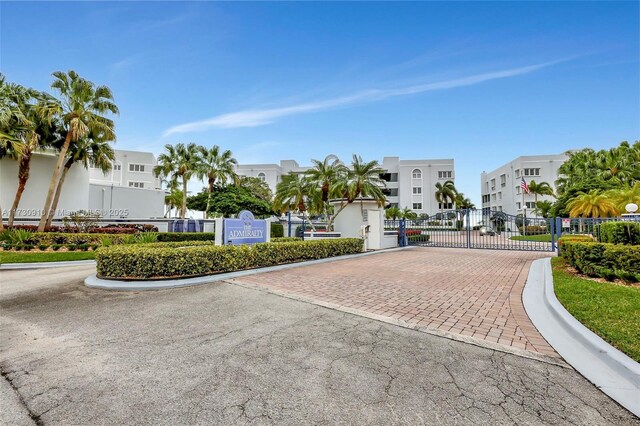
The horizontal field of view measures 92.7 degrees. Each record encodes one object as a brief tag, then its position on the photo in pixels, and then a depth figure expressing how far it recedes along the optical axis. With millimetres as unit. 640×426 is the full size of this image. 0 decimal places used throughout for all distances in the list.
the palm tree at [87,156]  21250
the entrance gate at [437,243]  18866
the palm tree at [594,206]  19812
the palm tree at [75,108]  18625
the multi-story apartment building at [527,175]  54500
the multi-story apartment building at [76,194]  20891
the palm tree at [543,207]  44784
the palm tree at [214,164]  33938
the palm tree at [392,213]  53369
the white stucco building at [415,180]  60250
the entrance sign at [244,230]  10281
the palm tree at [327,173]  19594
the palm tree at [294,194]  20250
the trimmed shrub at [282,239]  13973
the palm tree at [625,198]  16725
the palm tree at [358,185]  18516
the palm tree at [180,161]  33031
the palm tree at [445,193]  57406
